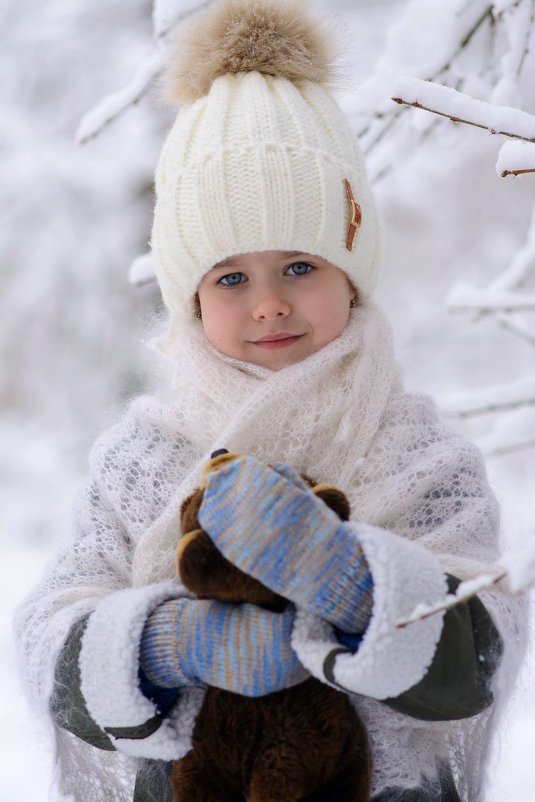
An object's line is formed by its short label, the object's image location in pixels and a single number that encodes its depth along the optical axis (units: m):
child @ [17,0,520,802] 2.32
